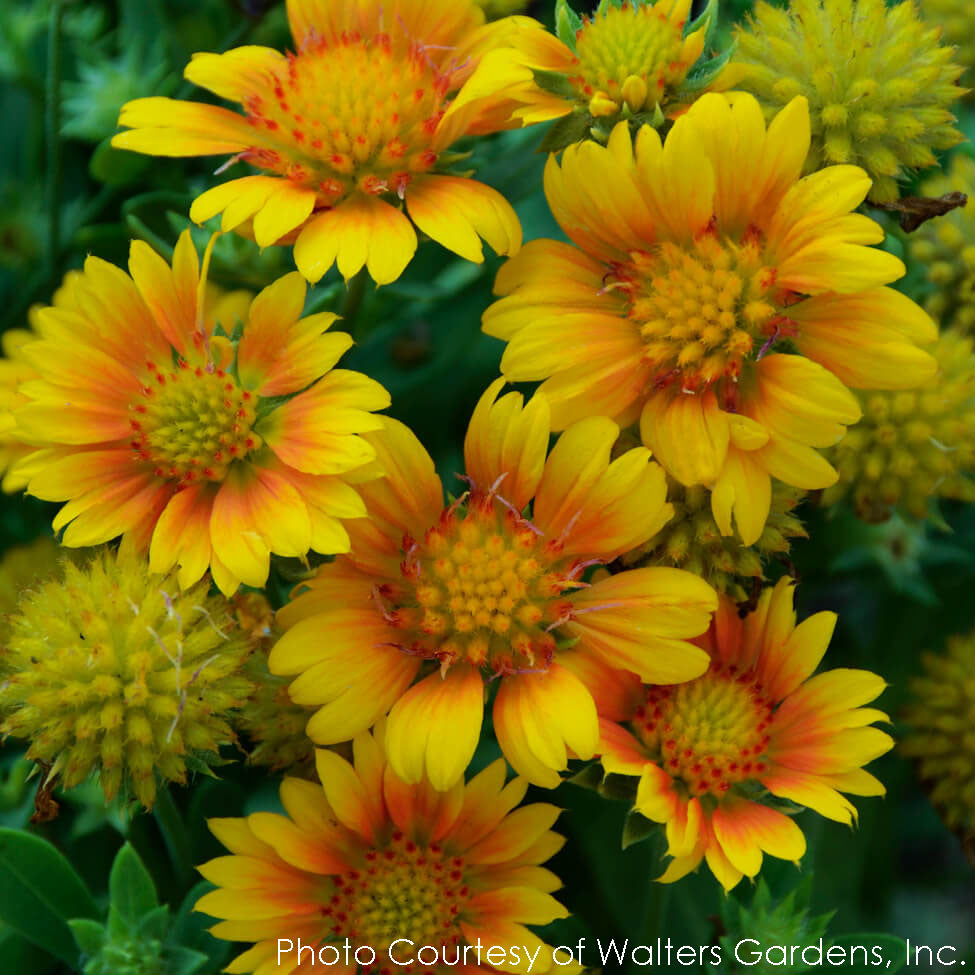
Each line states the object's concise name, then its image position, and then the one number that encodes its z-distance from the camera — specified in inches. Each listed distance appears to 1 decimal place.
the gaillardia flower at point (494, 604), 23.2
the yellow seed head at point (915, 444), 25.1
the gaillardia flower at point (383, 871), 23.7
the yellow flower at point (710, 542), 23.7
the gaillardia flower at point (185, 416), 23.3
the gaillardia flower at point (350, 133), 23.6
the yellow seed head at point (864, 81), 24.2
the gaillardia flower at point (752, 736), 23.4
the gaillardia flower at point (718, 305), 23.3
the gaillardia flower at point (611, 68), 23.9
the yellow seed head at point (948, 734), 26.0
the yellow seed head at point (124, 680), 23.0
